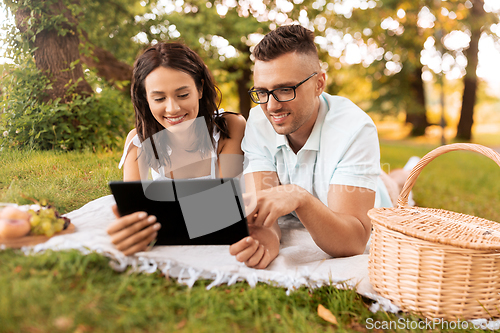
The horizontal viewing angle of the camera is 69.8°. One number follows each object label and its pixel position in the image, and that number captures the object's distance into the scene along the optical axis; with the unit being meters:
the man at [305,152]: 1.82
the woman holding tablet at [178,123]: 2.14
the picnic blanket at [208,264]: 1.42
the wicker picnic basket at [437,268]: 1.50
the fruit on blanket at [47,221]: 1.40
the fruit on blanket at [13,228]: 1.31
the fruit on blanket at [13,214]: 1.36
